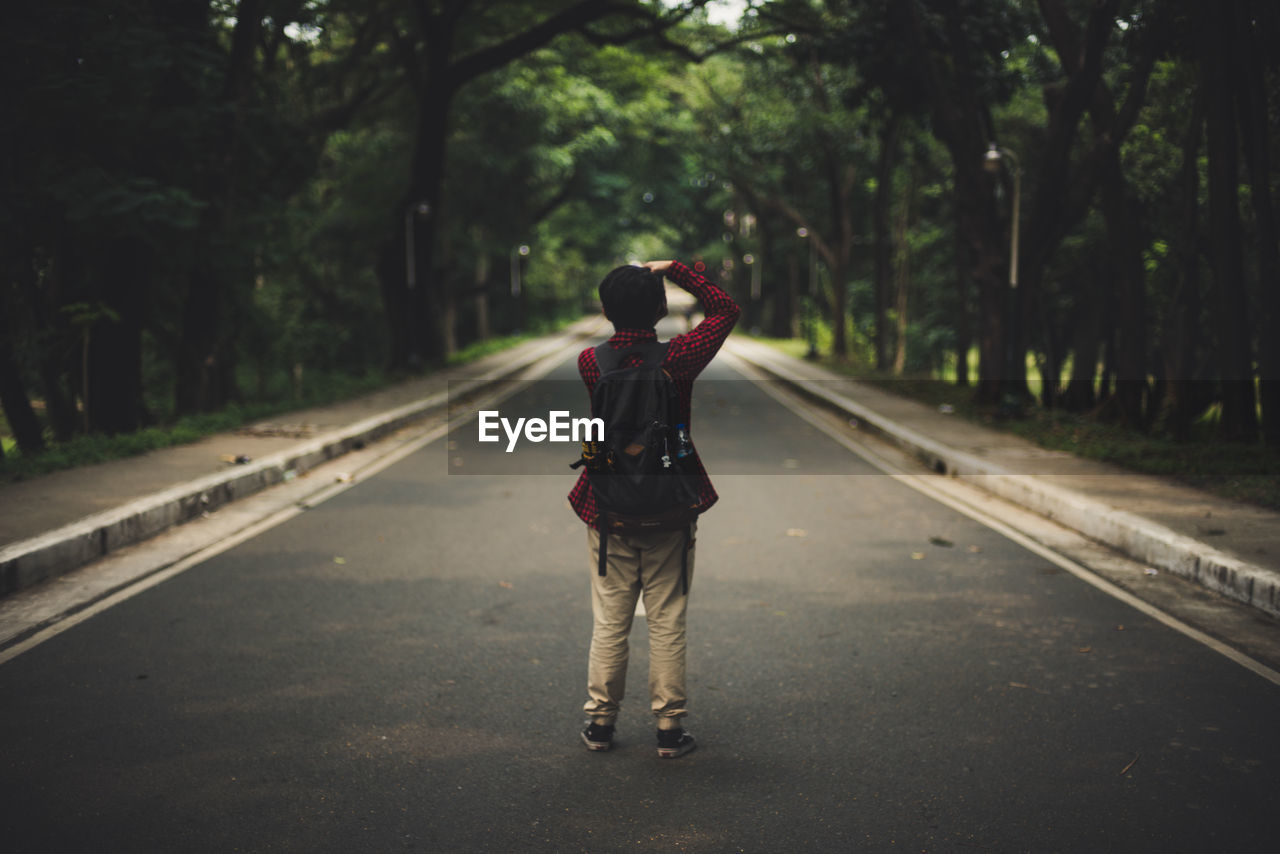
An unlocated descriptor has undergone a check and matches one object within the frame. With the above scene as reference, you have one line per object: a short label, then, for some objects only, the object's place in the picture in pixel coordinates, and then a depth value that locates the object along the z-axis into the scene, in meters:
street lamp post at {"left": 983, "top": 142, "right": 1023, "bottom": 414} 16.37
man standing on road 4.15
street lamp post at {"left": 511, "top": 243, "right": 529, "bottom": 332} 51.86
